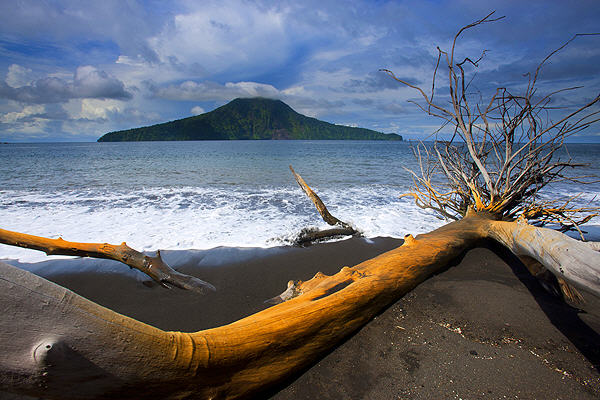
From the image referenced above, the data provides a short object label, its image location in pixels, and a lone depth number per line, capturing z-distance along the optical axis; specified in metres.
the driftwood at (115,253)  3.19
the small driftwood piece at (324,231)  5.37
